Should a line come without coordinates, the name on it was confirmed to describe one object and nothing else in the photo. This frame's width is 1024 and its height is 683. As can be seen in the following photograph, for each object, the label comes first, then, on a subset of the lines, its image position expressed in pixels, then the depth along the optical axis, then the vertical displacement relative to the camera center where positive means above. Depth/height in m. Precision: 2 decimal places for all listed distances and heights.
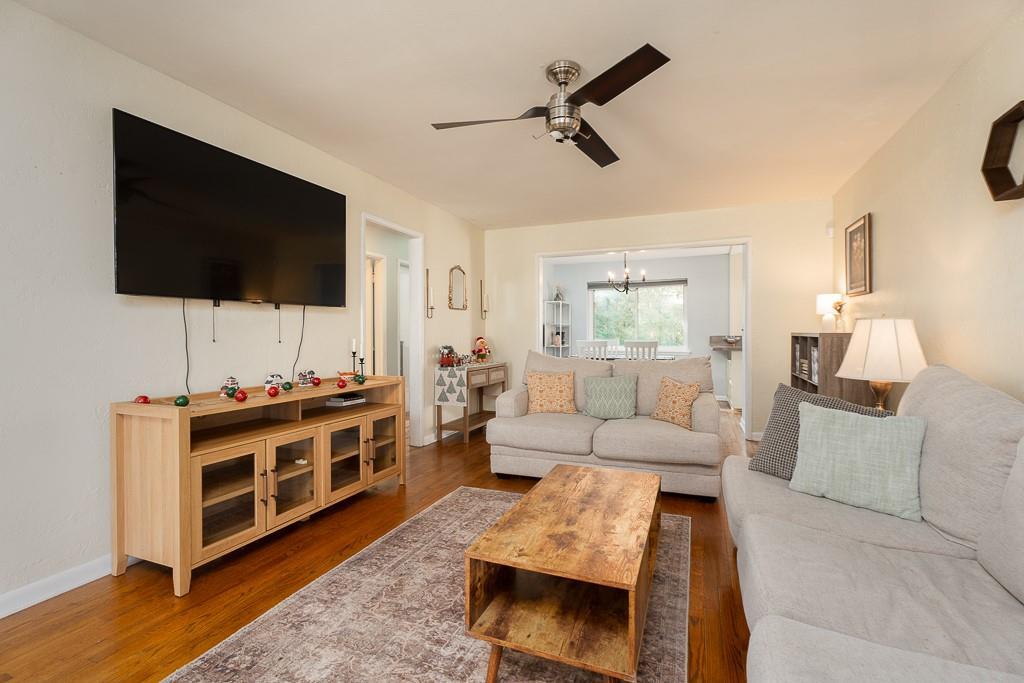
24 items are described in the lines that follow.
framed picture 3.49 +0.65
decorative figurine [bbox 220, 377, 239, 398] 2.53 -0.25
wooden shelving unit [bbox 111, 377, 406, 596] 2.03 -0.67
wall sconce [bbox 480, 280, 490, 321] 5.88 +0.44
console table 4.67 -0.50
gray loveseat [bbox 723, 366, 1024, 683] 1.01 -0.69
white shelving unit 7.68 +0.18
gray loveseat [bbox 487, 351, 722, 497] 3.13 -0.71
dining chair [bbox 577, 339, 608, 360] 6.73 -0.15
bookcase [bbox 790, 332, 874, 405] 3.28 -0.25
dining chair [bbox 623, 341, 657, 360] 6.60 -0.17
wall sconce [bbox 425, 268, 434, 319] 4.73 +0.40
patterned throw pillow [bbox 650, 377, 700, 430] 3.42 -0.49
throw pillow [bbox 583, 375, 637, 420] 3.70 -0.48
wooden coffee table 1.35 -0.84
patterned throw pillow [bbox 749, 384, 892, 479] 2.15 -0.46
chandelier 7.72 +1.00
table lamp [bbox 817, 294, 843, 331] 4.16 +0.28
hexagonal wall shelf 1.92 +0.76
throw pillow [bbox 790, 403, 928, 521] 1.75 -0.50
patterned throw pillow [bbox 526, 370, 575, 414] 3.90 -0.46
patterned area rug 1.53 -1.10
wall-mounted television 2.18 +0.65
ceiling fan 1.82 +1.09
